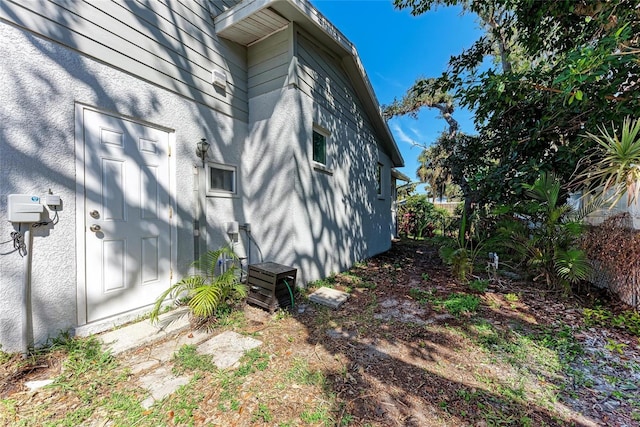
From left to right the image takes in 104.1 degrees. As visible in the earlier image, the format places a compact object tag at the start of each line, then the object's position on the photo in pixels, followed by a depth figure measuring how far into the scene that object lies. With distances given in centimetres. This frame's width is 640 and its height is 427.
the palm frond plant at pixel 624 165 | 284
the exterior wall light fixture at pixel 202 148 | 377
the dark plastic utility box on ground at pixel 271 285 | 343
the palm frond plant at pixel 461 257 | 501
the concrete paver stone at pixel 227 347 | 244
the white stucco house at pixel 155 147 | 234
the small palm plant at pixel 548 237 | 373
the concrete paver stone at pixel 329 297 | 386
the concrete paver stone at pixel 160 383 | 195
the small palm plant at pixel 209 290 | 301
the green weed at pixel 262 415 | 178
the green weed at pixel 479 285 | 439
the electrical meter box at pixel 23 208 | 219
